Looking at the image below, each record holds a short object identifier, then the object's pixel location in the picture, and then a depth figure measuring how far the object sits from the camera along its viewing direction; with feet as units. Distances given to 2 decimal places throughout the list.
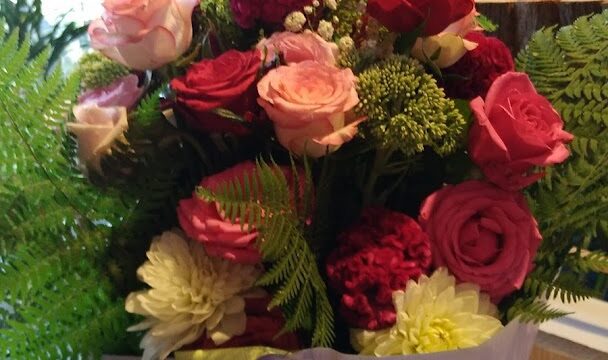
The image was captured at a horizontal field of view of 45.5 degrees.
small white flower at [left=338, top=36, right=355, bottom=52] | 1.81
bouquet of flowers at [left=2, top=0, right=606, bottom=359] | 1.62
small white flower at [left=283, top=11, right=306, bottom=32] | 1.81
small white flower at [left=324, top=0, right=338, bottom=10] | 1.85
